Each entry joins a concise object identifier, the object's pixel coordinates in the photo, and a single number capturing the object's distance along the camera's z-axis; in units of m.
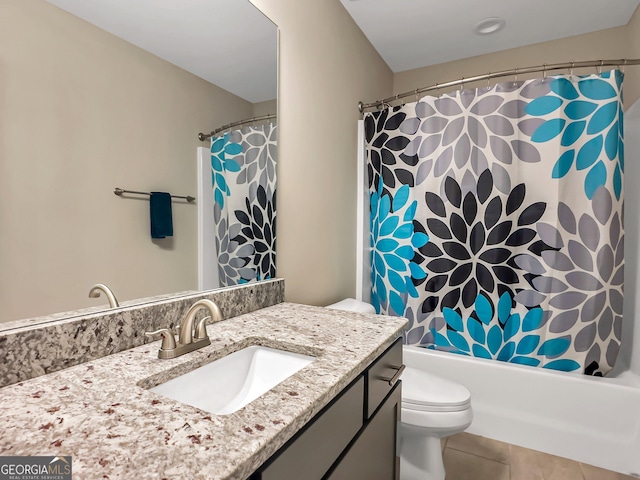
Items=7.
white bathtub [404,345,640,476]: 1.61
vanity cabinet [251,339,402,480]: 0.60
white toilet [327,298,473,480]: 1.37
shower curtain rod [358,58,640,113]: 1.67
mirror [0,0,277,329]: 0.72
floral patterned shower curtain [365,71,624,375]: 1.68
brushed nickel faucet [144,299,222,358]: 0.83
